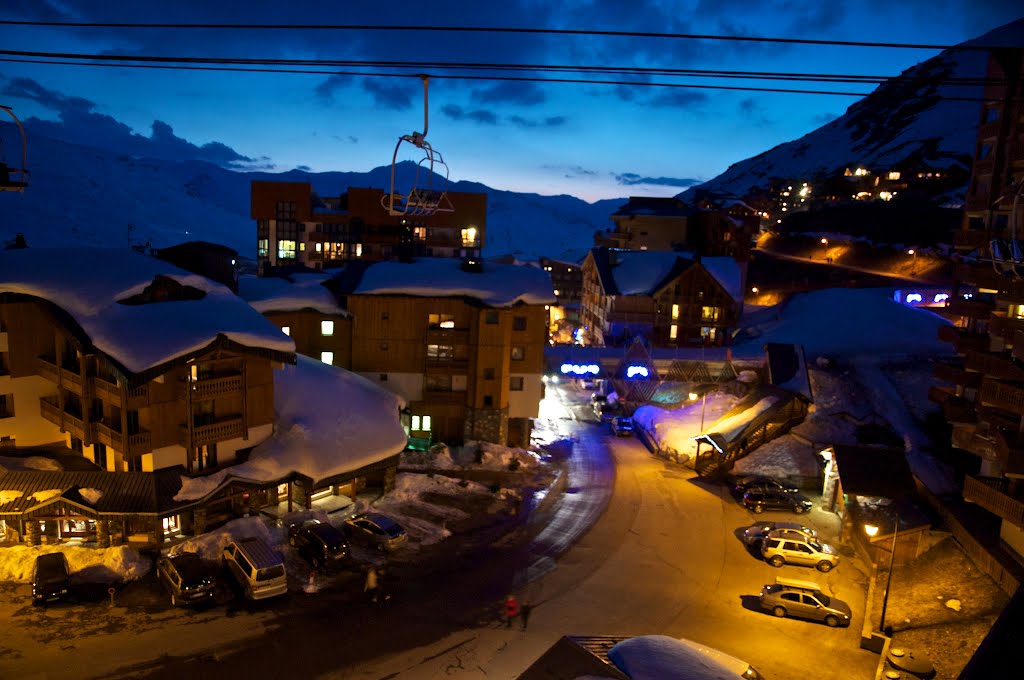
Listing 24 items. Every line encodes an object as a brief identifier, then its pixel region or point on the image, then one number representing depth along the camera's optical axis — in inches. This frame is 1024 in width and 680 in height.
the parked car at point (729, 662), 652.7
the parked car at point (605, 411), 1919.0
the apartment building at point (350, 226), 3164.4
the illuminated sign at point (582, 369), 2047.2
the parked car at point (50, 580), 864.3
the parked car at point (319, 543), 1003.3
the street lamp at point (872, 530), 1107.3
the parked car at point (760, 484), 1360.7
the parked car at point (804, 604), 916.6
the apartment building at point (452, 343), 1498.5
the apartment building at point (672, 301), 2447.1
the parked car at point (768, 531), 1126.4
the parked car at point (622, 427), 1759.4
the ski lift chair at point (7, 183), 764.0
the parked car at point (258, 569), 903.1
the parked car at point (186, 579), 879.6
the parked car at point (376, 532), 1069.8
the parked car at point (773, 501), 1306.6
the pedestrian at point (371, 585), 943.0
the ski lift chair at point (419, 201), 655.5
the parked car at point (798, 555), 1082.7
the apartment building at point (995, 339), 986.1
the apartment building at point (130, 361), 997.8
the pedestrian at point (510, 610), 888.3
